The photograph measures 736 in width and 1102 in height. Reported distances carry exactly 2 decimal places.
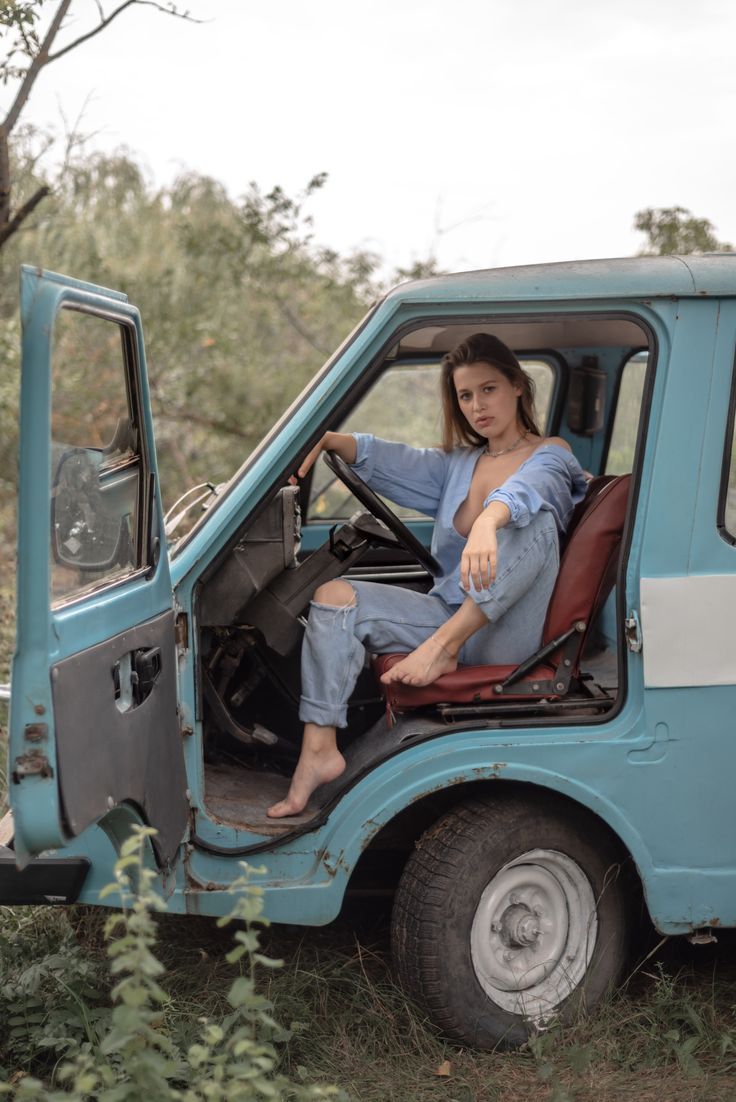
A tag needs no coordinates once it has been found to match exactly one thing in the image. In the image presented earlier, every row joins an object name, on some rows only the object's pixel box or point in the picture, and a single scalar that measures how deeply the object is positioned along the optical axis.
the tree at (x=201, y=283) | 8.86
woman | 3.02
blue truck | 2.76
